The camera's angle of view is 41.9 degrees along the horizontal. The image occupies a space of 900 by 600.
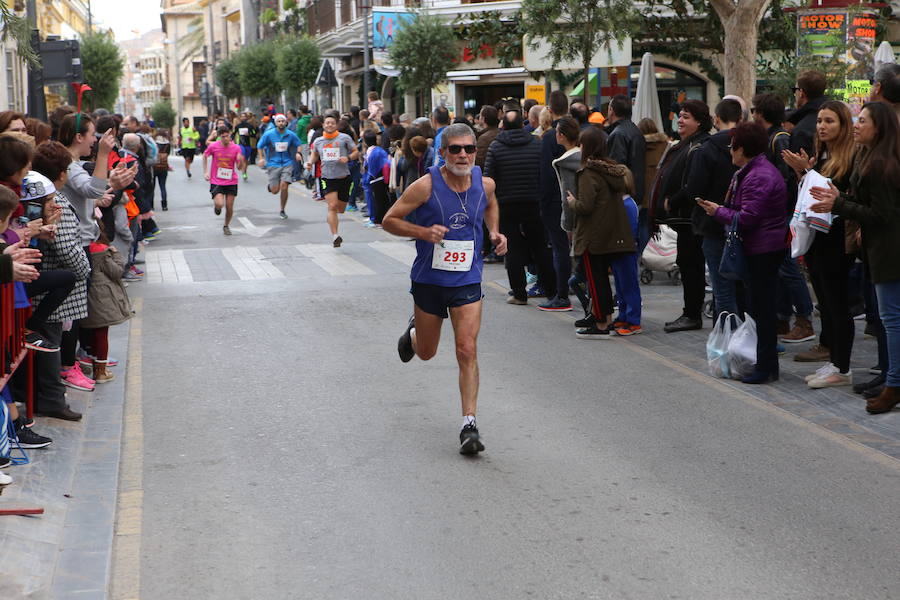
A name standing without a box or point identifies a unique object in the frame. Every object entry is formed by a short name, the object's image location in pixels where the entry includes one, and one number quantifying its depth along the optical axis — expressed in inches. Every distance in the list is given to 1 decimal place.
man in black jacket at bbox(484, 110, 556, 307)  462.0
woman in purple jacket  320.5
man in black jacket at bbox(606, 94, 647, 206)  457.7
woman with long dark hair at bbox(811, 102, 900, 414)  276.5
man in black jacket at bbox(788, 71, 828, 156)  352.8
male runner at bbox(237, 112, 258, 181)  1479.7
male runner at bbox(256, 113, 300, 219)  914.1
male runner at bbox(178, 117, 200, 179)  1526.8
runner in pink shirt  771.4
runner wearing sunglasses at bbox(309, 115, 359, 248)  709.9
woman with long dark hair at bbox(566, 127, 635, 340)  394.3
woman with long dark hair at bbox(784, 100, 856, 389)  299.9
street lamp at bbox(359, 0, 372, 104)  1353.3
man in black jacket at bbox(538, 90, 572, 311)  455.2
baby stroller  506.3
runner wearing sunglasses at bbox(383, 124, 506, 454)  256.7
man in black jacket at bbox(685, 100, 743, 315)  355.6
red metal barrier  240.6
